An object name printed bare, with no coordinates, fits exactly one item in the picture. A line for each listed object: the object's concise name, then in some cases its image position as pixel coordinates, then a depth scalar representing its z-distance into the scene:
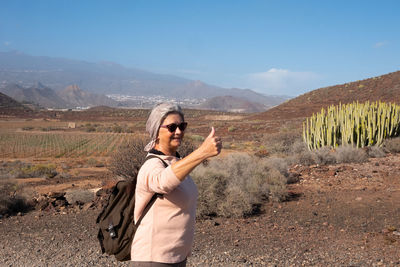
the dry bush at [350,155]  11.72
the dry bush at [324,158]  11.95
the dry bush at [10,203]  7.80
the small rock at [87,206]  7.97
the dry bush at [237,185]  7.19
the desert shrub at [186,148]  10.11
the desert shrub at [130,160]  9.73
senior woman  2.17
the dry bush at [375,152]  12.48
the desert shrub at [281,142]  16.56
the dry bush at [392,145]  13.32
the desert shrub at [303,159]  12.11
